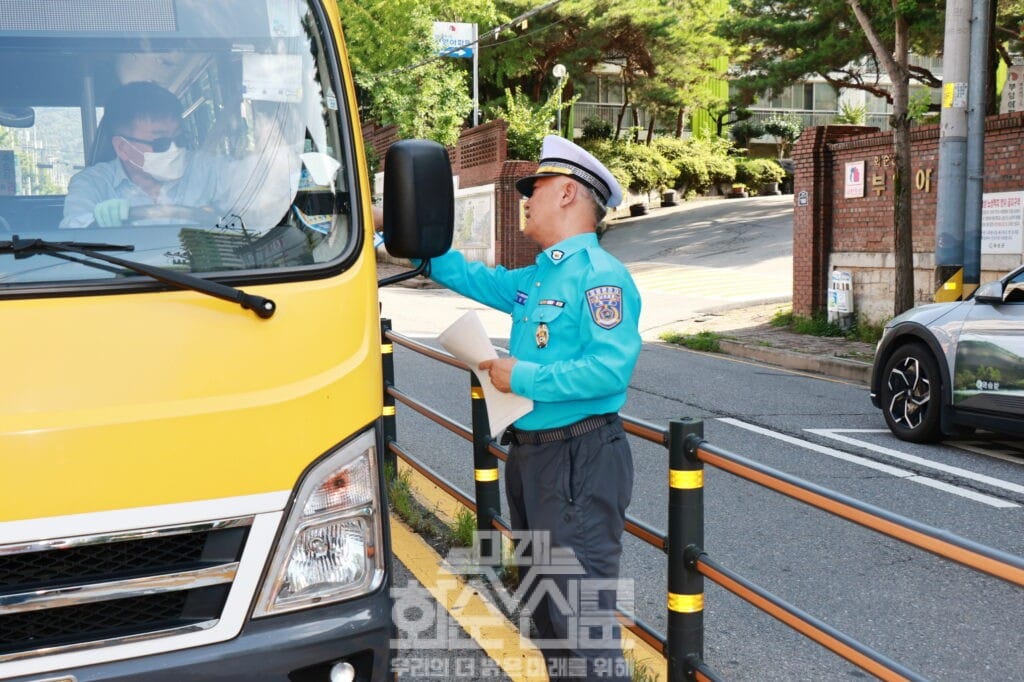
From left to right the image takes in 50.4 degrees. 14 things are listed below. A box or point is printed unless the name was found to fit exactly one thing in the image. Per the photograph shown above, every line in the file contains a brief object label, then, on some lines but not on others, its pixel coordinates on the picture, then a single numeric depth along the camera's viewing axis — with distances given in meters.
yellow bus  2.45
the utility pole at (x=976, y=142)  11.00
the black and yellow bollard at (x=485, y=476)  4.74
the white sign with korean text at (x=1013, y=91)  13.72
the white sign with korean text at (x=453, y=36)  33.44
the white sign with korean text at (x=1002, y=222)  12.46
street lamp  32.06
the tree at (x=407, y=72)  33.06
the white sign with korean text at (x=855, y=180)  15.39
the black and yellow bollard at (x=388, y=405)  6.34
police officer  3.01
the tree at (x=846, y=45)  13.40
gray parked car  7.37
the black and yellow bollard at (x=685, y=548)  3.12
